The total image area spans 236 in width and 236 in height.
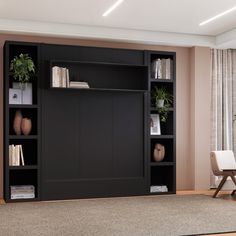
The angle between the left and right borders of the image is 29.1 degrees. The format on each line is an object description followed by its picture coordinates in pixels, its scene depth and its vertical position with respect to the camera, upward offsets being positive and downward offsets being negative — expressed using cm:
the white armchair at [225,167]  748 -68
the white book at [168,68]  797 +103
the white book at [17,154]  714 -42
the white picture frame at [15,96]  717 +50
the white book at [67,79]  727 +77
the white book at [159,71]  795 +99
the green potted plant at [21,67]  699 +94
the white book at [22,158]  716 -48
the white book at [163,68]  797 +104
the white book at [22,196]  713 -108
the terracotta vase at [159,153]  797 -45
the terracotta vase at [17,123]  718 +7
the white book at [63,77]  724 +80
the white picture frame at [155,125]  802 +4
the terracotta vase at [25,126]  718 +2
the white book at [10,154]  712 -42
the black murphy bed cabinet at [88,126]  727 +2
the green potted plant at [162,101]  793 +47
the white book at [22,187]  719 -94
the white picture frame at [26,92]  725 +57
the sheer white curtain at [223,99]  875 +55
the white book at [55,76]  718 +81
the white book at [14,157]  712 -46
